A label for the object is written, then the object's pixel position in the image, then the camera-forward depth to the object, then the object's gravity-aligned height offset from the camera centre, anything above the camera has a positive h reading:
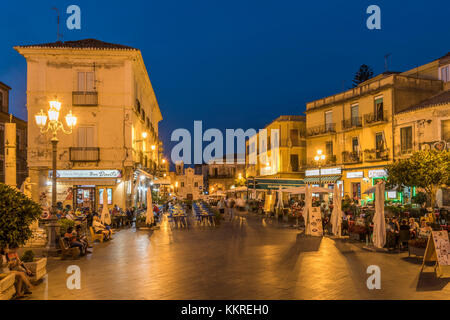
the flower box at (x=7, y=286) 6.61 -1.92
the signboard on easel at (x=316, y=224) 16.17 -2.13
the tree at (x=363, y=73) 53.69 +14.29
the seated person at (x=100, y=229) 14.74 -2.04
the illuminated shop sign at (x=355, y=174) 31.86 -0.03
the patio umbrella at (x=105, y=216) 17.81 -1.87
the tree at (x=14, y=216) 6.97 -0.72
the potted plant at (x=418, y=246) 10.34 -2.04
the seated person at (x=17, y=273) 7.06 -1.83
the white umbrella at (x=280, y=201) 26.33 -1.85
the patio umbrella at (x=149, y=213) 19.17 -1.91
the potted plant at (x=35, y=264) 8.05 -1.88
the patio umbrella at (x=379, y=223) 11.96 -1.59
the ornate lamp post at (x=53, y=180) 11.70 -0.09
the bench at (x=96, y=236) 14.40 -2.26
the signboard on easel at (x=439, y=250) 8.61 -1.81
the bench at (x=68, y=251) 11.03 -2.16
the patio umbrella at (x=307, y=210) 16.55 -1.63
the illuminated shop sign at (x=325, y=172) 34.85 +0.23
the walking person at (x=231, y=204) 25.73 -2.66
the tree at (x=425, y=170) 15.14 +0.13
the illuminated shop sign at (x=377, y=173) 29.14 +0.03
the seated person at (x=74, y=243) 11.38 -1.99
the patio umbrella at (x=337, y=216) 15.48 -1.74
